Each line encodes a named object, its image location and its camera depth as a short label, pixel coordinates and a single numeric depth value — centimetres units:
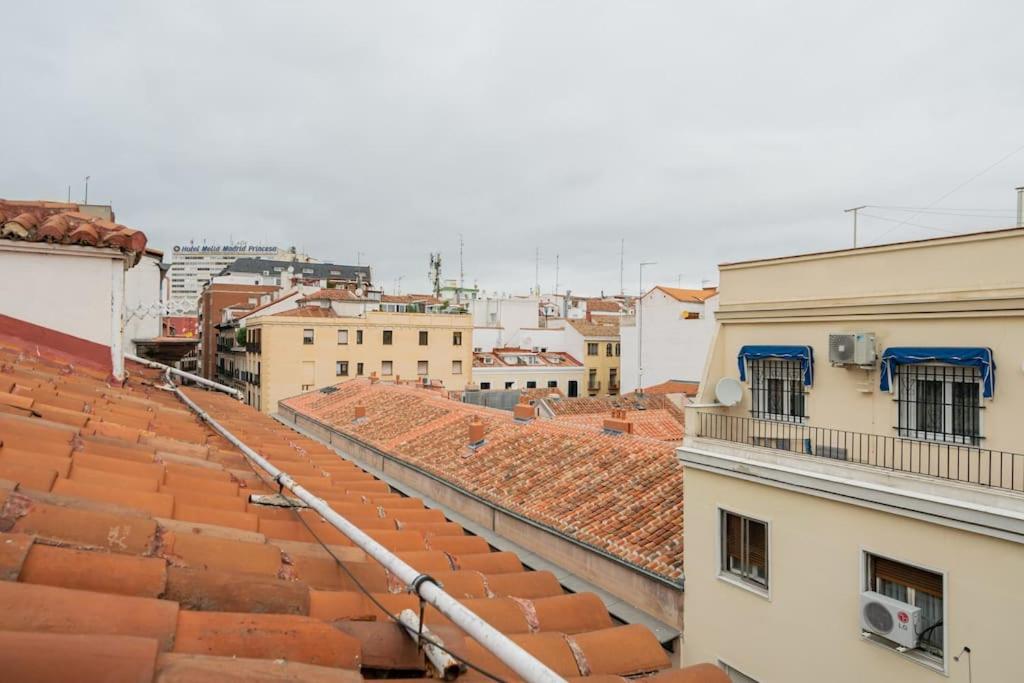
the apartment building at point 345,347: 4250
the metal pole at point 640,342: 4459
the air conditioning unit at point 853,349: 963
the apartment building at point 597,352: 5619
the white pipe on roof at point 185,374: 1033
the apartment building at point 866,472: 787
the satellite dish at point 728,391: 1163
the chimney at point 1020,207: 1072
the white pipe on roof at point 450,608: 224
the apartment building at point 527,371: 5059
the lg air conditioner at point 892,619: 795
